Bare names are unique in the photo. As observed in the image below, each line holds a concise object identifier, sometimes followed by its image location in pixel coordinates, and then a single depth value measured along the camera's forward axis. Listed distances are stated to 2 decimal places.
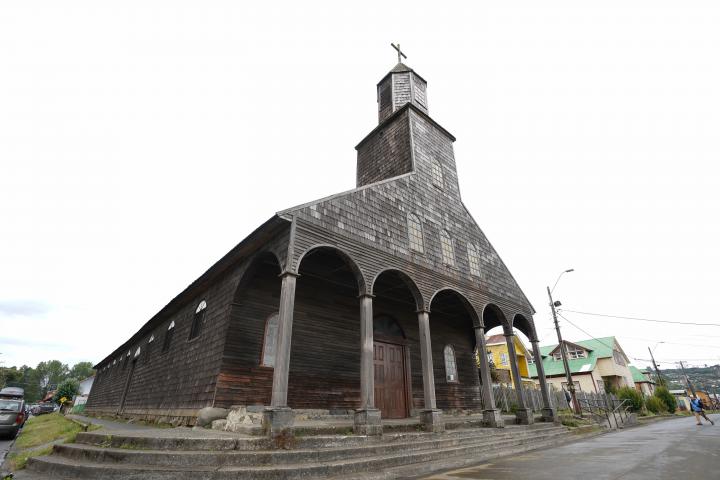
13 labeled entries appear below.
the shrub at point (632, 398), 25.54
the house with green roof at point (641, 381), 49.62
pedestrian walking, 17.50
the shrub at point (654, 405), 29.78
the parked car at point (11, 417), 13.55
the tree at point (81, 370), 142.02
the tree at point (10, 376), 69.22
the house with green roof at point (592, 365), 37.97
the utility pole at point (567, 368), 18.56
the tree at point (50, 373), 137.07
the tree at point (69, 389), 53.41
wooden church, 9.32
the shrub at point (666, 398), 32.66
